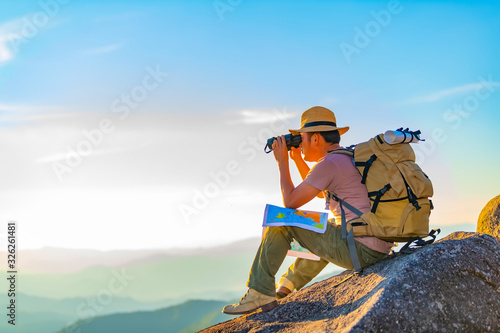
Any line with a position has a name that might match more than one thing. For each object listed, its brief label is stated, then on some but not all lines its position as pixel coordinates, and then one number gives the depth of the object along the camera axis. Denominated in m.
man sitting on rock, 6.87
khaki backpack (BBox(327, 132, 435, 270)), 6.70
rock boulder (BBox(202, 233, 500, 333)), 5.79
